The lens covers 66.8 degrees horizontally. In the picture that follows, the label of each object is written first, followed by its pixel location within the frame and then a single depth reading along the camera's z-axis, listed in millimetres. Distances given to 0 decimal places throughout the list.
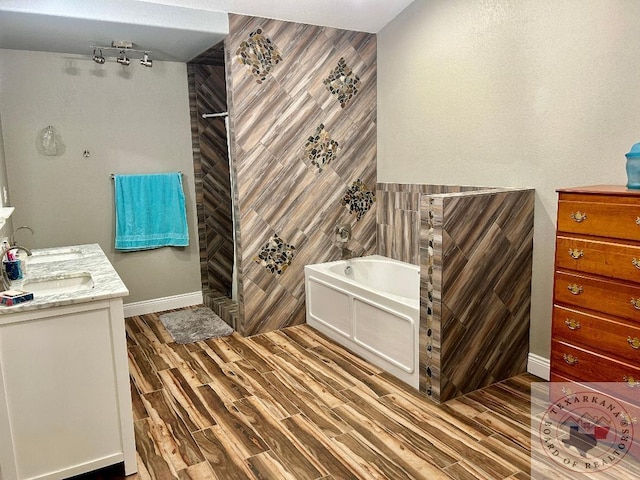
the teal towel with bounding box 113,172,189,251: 4434
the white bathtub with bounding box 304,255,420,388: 3176
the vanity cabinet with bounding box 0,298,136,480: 2076
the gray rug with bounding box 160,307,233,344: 4125
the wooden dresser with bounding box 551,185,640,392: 2209
